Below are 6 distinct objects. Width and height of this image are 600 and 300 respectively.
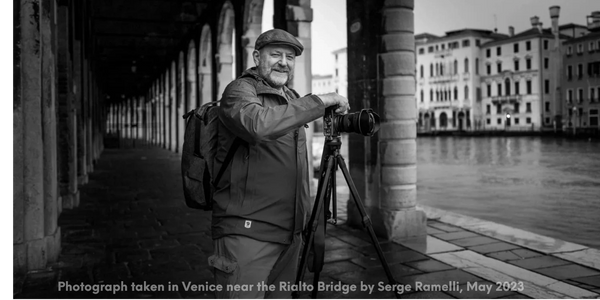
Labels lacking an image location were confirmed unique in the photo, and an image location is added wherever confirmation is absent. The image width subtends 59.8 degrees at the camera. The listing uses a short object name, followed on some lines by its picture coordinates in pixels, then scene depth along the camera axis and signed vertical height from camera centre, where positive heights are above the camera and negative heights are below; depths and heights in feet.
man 6.28 -0.26
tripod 7.28 -0.83
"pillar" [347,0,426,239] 18.57 +1.23
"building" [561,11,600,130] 178.60 +25.03
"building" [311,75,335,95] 344.90 +47.60
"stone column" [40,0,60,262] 14.88 +0.61
